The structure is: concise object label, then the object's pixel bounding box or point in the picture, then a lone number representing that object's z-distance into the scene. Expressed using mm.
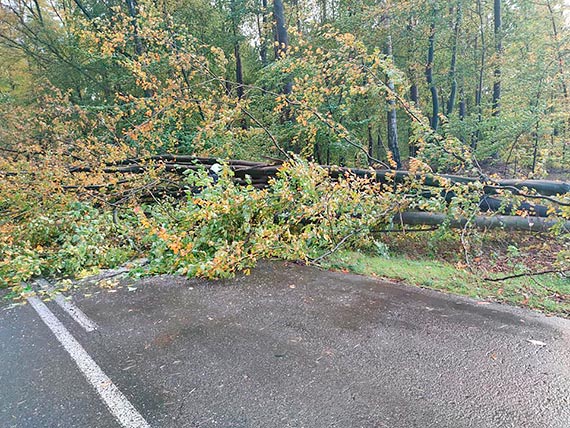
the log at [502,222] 4648
